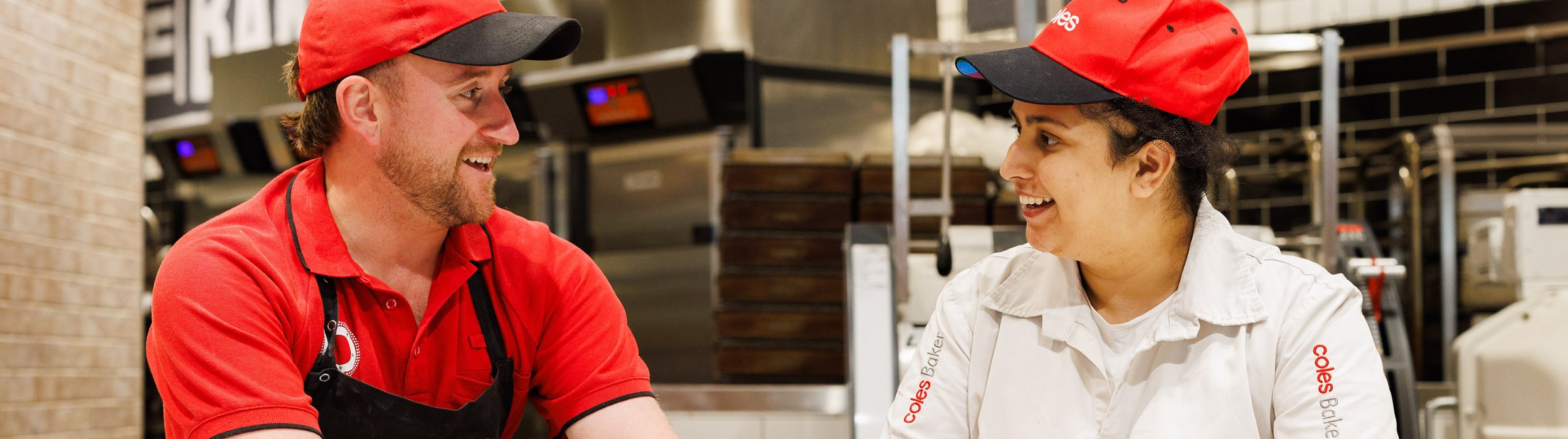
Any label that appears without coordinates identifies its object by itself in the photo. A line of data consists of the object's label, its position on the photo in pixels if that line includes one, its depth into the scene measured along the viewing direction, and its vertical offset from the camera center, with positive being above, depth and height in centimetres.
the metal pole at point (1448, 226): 427 -7
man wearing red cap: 139 -7
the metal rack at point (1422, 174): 432 +14
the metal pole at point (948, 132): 300 +23
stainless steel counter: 330 -51
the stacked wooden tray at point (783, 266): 402 -16
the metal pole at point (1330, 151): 300 +15
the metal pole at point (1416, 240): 451 -13
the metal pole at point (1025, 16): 357 +61
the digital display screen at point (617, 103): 513 +54
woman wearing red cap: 142 -10
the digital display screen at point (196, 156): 614 +40
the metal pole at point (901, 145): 311 +20
